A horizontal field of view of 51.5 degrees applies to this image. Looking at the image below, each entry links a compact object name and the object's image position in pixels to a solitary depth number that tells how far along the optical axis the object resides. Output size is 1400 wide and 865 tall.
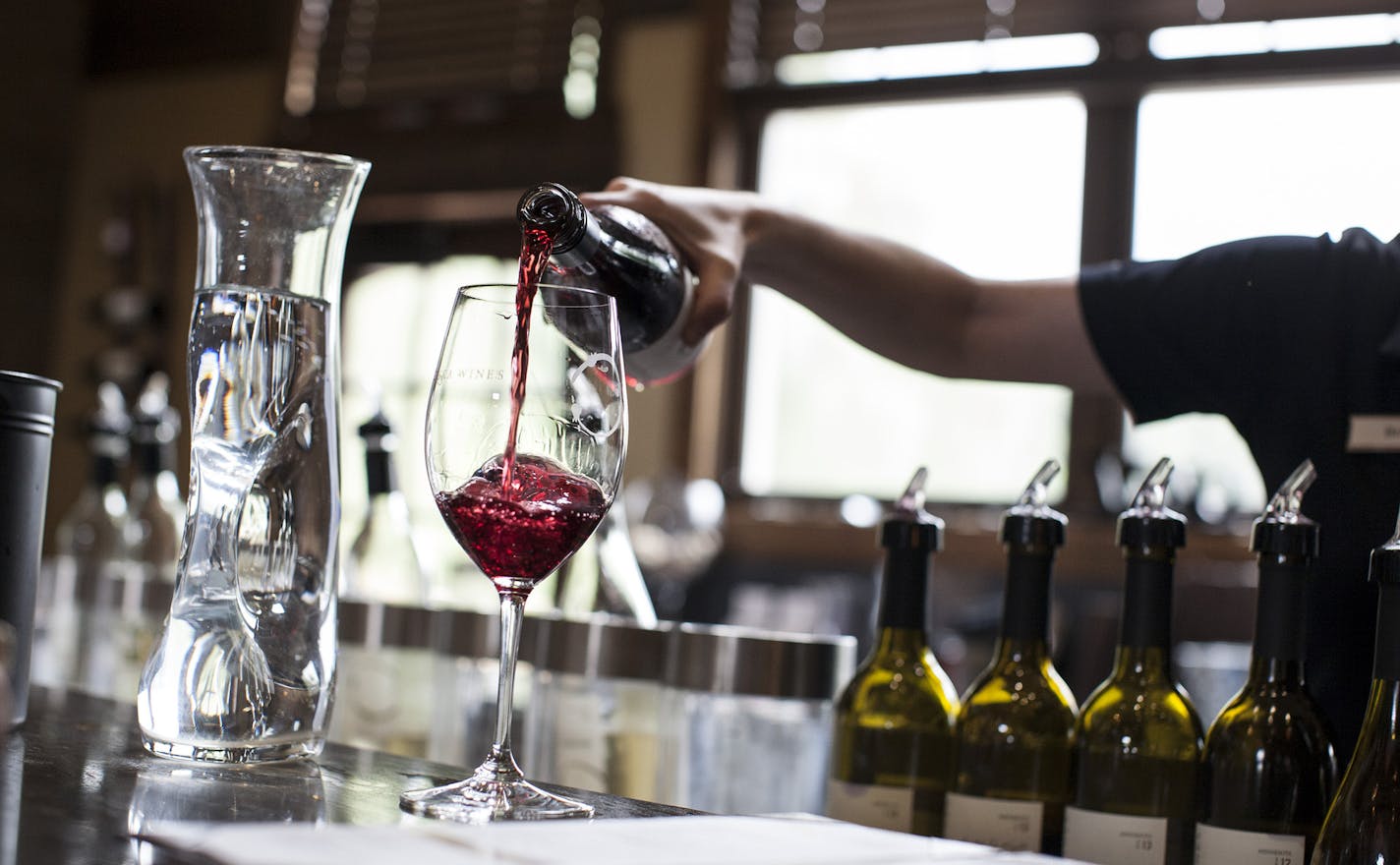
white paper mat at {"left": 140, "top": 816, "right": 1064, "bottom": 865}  0.46
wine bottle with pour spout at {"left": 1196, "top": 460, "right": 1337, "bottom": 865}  0.66
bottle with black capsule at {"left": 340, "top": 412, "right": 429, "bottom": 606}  1.22
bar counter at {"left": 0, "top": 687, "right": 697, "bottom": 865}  0.50
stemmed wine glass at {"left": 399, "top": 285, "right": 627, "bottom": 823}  0.68
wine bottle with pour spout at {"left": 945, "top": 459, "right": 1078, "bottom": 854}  0.74
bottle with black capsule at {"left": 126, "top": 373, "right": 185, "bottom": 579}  1.39
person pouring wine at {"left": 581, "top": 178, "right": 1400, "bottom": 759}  0.87
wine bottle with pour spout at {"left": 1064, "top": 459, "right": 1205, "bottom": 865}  0.70
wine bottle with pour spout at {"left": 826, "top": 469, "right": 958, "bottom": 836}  0.80
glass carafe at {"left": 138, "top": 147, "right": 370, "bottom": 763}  0.74
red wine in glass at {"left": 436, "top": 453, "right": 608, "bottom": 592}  0.69
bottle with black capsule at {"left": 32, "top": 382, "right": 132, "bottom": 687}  1.26
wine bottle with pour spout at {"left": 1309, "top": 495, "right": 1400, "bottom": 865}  0.61
